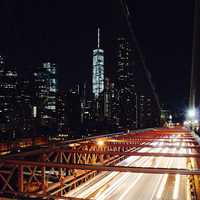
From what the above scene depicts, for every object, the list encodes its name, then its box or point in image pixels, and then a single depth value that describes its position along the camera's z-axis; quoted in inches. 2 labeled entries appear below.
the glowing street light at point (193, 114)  2406.5
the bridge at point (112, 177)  244.4
